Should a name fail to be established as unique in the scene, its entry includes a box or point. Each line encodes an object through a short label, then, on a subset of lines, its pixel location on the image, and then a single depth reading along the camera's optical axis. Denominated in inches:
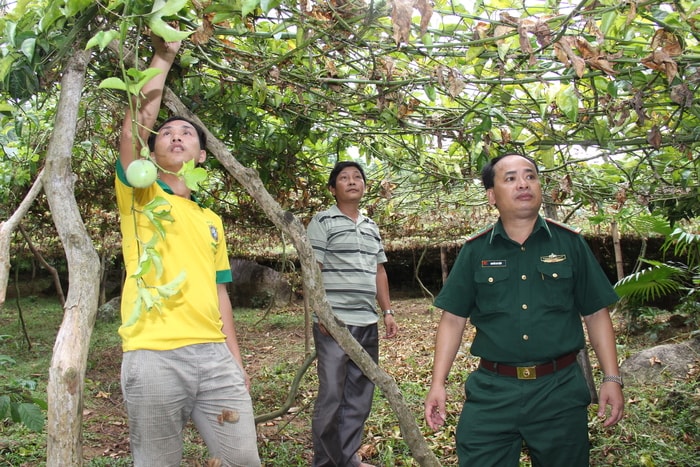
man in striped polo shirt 131.6
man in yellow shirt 81.0
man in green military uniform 89.3
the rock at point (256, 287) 459.8
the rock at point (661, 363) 194.5
